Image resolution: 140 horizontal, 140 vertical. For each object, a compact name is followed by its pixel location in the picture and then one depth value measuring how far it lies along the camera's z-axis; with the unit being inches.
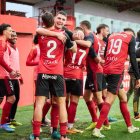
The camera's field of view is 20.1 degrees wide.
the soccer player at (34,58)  257.3
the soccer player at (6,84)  269.9
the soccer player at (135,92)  325.1
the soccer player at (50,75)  217.2
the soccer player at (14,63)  287.2
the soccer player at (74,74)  253.4
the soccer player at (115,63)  247.1
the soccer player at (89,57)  252.7
